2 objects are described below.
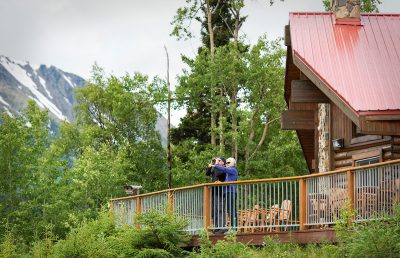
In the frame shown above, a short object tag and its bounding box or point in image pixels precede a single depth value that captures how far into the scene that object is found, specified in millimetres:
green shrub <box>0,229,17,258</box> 26234
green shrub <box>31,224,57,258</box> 24297
